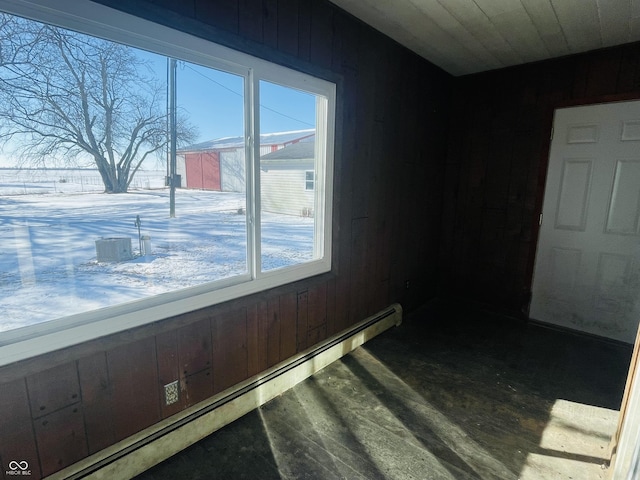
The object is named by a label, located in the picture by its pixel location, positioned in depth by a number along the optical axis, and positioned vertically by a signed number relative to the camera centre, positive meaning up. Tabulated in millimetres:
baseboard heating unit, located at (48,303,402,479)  1418 -1198
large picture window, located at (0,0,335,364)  1202 +48
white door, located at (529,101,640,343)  2703 -263
